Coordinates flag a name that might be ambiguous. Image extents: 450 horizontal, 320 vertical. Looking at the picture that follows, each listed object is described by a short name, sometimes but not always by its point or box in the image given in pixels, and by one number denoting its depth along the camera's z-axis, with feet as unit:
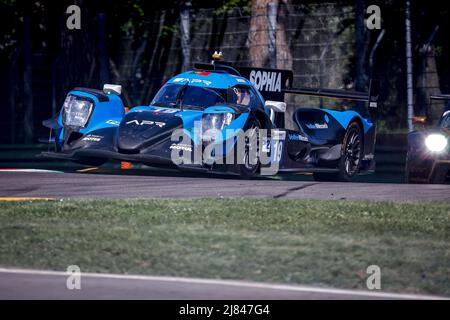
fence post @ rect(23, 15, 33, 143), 80.43
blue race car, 44.37
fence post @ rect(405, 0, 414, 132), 56.29
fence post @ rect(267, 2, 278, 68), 62.28
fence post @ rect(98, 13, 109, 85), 76.31
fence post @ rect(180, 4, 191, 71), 69.15
